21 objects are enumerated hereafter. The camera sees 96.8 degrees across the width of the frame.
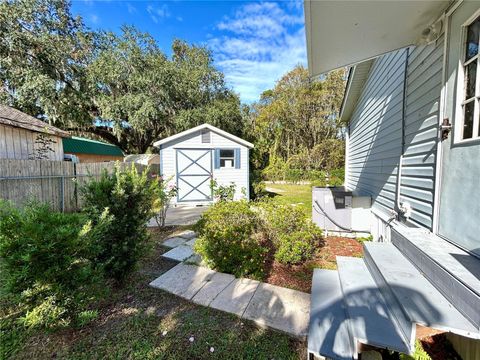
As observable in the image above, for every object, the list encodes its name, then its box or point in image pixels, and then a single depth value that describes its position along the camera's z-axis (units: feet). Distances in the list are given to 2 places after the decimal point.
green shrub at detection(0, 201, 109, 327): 5.34
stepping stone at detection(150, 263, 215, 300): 8.87
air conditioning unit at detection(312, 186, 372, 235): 15.35
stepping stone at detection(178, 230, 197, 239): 15.53
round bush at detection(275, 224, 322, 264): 10.45
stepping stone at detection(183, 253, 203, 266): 11.22
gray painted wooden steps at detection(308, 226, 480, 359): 4.32
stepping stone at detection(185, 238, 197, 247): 13.82
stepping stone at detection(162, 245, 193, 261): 11.91
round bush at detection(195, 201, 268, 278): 9.81
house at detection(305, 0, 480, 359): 4.75
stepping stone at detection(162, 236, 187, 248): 13.91
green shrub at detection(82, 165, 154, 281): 8.07
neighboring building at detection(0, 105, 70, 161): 19.39
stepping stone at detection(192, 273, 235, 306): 8.23
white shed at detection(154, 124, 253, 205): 28.32
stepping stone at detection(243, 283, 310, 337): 6.71
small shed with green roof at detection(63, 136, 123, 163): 44.55
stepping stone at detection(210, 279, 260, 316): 7.68
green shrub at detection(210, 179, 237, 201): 26.66
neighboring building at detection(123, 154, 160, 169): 52.01
